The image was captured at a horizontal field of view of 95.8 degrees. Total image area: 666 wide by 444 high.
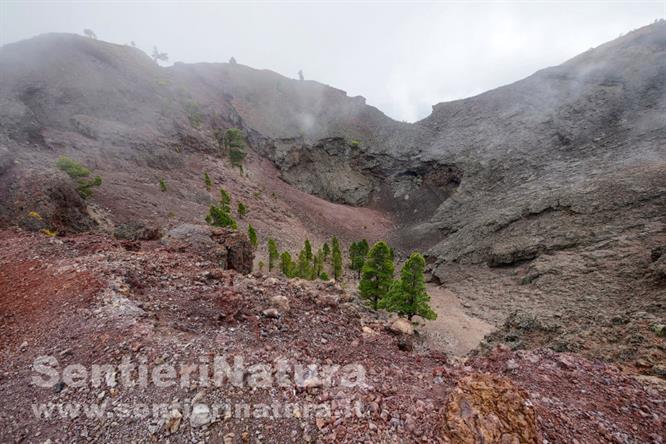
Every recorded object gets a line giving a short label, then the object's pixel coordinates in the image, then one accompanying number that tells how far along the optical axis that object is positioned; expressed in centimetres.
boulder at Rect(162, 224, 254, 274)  1247
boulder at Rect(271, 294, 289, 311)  843
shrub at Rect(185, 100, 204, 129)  4836
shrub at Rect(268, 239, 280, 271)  3016
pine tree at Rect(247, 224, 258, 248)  3129
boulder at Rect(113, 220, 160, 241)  1430
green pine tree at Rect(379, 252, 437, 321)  1952
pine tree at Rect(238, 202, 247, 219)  3703
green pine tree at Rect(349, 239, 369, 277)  3578
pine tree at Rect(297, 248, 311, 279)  2866
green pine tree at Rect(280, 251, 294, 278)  2816
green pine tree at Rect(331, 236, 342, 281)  3400
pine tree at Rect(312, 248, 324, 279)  3141
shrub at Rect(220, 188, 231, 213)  3534
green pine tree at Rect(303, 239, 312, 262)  3192
